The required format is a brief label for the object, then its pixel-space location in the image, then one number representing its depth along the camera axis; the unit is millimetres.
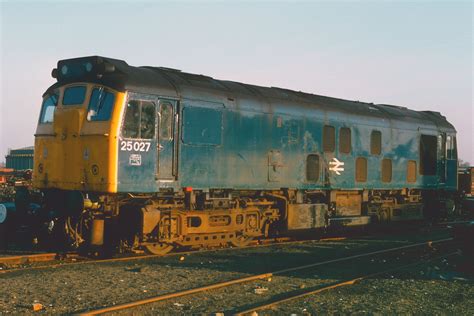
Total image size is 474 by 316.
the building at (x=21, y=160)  38000
